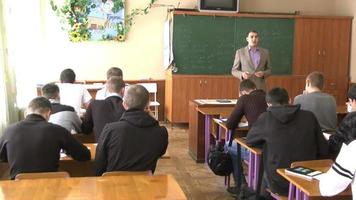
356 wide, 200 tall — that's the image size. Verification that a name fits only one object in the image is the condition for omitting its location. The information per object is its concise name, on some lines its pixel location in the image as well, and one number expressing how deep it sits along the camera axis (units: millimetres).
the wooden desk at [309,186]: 2433
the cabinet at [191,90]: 7887
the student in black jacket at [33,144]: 2836
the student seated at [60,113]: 3729
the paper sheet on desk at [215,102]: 5565
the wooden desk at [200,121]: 5215
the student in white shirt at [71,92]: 4977
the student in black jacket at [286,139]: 3291
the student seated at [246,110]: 4211
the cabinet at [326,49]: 8305
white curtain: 5367
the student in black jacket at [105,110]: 3891
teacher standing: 5902
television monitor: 7867
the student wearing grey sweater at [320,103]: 4137
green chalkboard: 7891
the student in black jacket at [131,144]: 2898
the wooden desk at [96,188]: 2275
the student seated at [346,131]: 2871
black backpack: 4312
